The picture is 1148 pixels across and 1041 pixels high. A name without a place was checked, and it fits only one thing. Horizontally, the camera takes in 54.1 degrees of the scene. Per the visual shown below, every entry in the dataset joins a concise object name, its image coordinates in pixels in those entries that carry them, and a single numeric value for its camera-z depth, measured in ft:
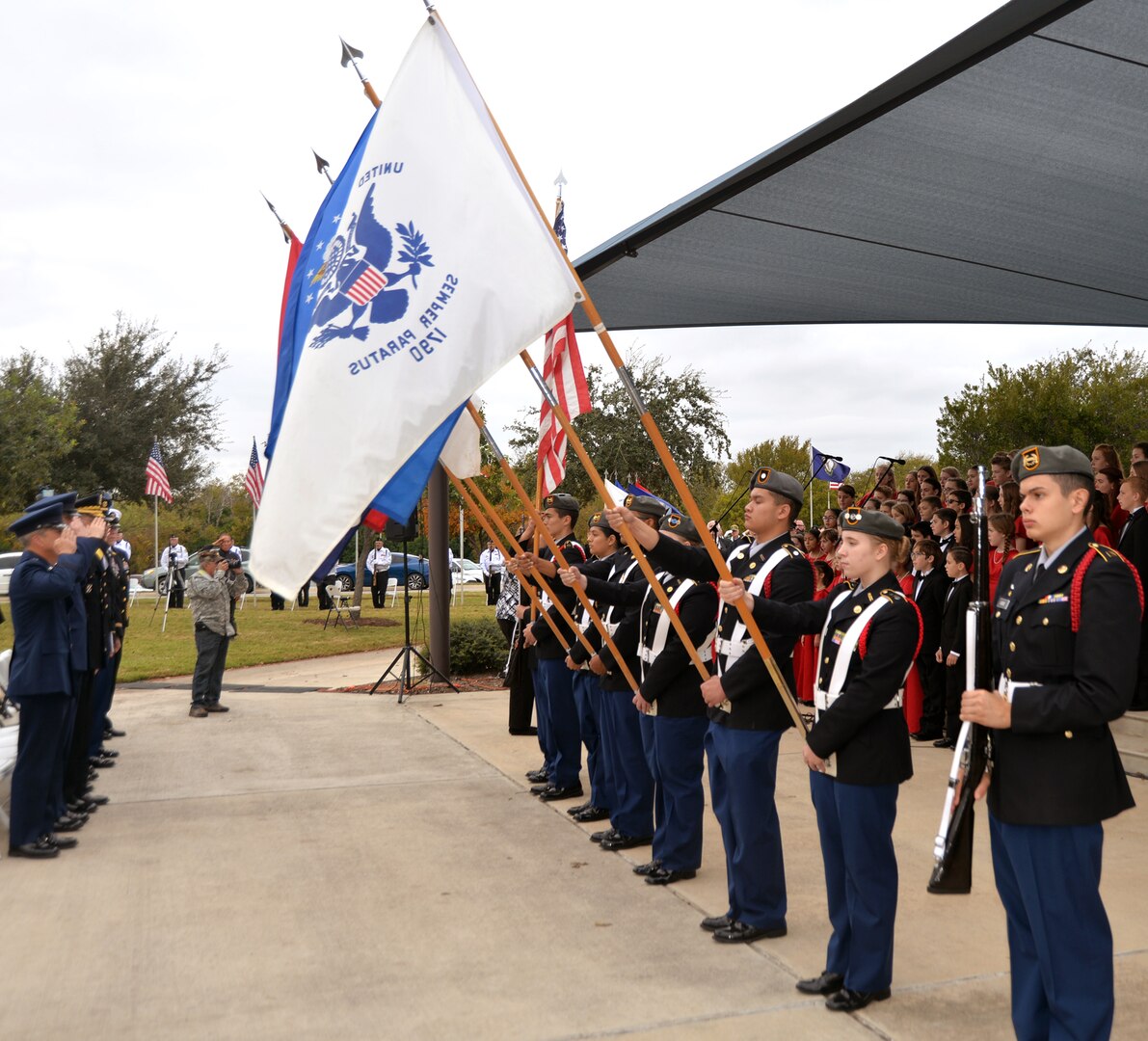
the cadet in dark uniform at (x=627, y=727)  20.99
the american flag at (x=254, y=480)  61.16
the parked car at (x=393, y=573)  113.27
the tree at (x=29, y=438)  99.40
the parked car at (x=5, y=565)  109.09
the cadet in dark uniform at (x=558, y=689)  25.55
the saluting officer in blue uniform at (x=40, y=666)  20.63
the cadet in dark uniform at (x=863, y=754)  13.32
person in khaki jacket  38.09
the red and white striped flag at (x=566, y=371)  19.51
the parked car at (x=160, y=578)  95.29
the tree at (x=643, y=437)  92.27
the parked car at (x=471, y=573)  141.59
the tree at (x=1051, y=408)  119.65
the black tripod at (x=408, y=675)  41.26
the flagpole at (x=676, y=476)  13.83
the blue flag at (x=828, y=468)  49.68
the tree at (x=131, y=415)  115.85
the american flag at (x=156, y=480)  83.97
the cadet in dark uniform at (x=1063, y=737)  10.11
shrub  47.34
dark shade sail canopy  19.06
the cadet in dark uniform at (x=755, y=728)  15.78
